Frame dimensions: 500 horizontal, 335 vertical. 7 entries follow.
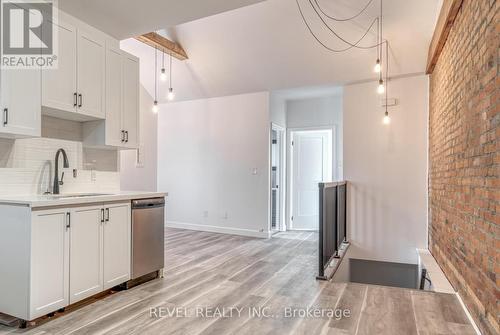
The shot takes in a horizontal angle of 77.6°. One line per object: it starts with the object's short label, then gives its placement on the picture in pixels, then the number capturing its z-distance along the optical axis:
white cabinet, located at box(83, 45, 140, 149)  3.23
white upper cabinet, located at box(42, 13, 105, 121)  2.72
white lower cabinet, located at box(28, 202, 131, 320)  2.28
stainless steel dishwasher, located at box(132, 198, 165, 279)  3.13
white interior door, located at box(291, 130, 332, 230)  6.61
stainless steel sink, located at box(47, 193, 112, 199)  2.66
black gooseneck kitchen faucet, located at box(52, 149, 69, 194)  2.98
